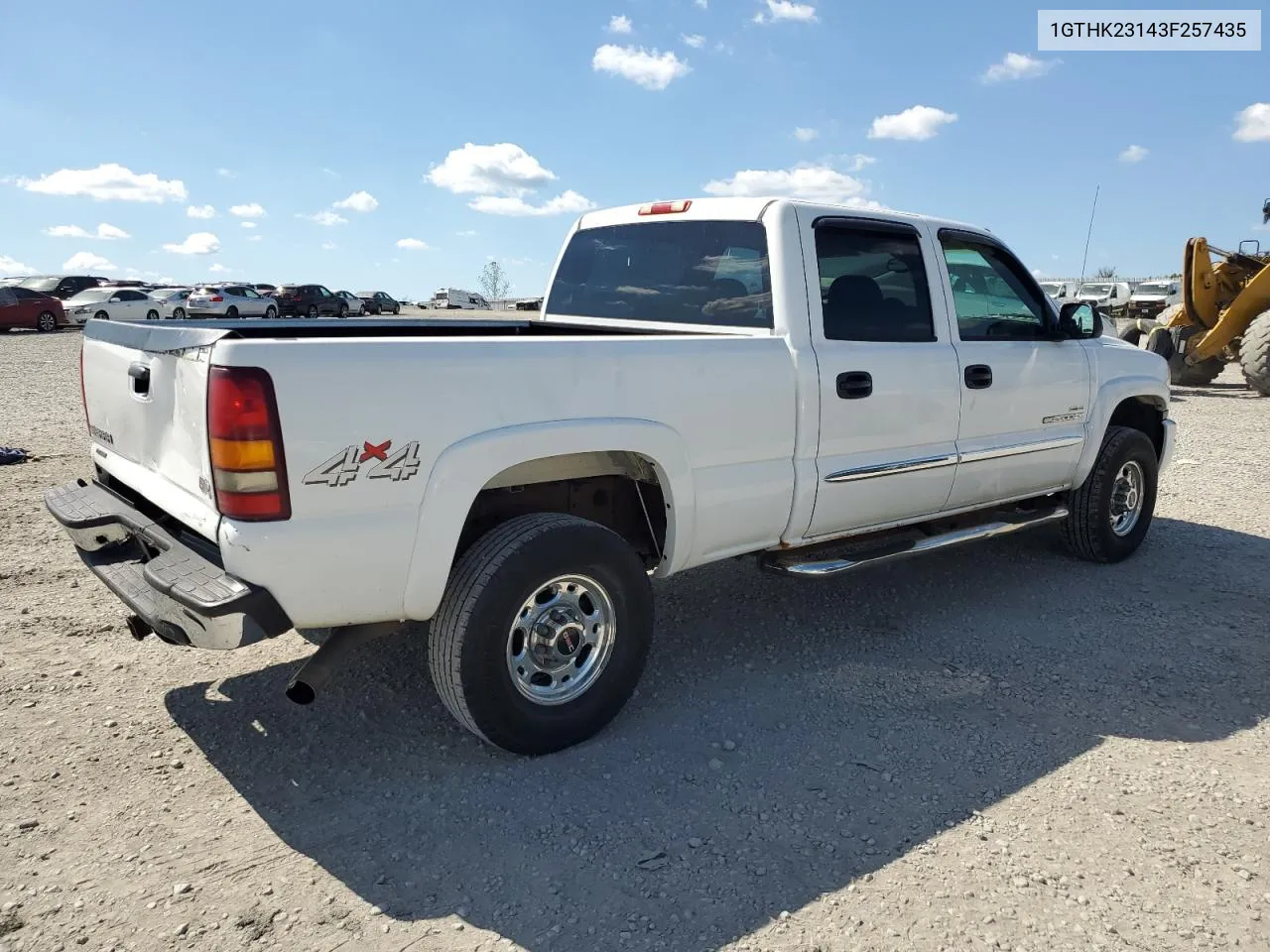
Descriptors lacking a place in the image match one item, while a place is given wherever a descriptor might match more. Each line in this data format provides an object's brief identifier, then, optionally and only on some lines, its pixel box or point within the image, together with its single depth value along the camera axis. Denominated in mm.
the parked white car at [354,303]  46438
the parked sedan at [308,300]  39969
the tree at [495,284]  108000
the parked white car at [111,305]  28297
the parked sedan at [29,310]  25955
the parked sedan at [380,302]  51875
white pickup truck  2646
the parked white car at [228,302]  34219
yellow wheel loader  14312
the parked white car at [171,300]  32219
